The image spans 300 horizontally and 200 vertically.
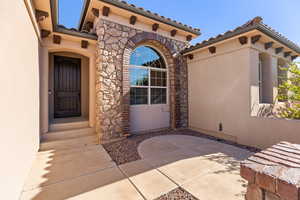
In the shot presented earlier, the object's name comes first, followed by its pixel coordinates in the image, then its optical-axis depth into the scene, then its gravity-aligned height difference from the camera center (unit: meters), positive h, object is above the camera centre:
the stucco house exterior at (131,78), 2.87 +0.82
